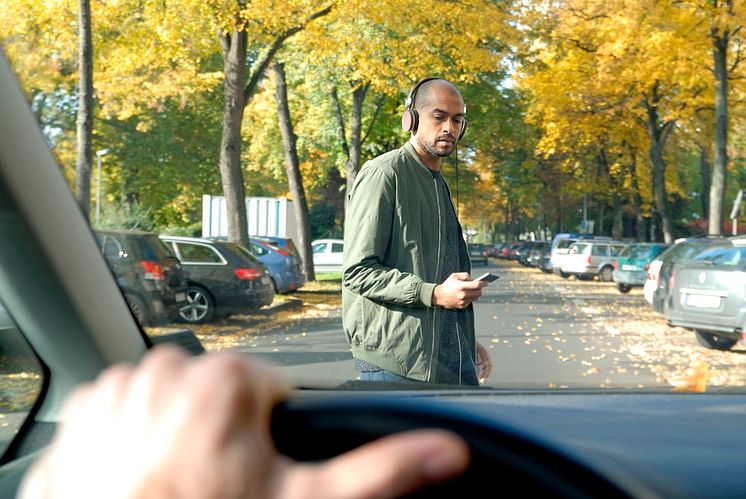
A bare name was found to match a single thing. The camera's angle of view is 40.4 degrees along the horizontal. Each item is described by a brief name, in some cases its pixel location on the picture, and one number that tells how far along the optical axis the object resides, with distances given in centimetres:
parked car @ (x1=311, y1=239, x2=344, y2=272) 4597
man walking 374
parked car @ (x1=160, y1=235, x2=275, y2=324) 1739
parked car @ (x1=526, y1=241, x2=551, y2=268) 5597
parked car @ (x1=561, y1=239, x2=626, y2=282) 4084
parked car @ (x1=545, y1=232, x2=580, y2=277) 4388
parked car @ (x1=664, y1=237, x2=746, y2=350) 1401
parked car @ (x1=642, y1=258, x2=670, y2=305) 2001
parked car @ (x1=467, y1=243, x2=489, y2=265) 6381
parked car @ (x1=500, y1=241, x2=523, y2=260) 7806
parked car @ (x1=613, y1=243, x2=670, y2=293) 3175
